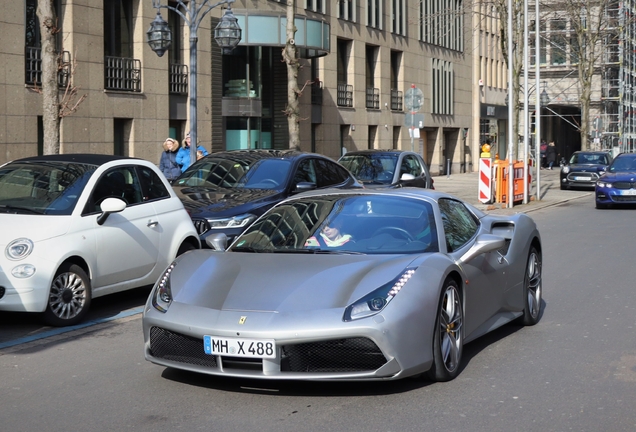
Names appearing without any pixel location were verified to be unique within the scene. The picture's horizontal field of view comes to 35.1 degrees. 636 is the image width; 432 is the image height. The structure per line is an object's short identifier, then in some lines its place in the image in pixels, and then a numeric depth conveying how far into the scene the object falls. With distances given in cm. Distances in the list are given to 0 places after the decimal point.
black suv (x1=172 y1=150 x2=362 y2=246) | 1220
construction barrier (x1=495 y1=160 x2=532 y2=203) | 2811
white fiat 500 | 881
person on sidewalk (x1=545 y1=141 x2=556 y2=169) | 6456
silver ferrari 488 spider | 594
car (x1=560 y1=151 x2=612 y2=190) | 3834
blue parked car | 2712
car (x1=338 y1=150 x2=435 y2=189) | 1964
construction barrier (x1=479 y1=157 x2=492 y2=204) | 2758
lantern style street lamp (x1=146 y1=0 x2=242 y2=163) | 2047
